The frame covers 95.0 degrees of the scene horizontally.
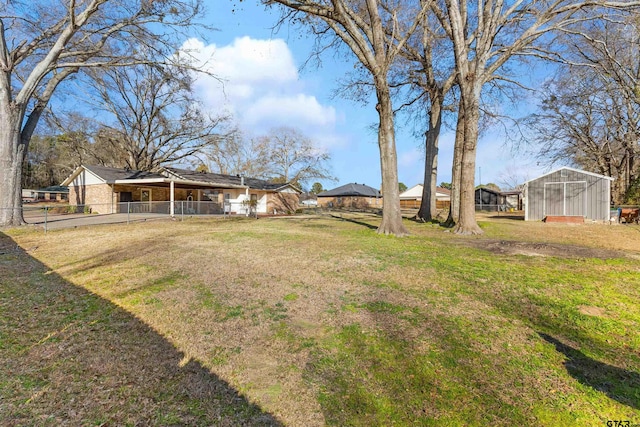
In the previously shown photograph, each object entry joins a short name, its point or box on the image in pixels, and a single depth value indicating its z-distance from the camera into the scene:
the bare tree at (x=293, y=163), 38.97
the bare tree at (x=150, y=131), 26.39
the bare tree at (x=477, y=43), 11.17
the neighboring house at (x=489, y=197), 39.38
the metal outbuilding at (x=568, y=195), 16.72
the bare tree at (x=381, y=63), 9.78
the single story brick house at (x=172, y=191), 21.95
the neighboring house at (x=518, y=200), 37.99
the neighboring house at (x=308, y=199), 67.82
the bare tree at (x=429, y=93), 15.55
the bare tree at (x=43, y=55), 12.22
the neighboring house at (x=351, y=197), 47.47
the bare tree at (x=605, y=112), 14.45
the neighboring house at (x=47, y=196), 42.44
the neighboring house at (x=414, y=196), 46.25
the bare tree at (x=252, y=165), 40.31
